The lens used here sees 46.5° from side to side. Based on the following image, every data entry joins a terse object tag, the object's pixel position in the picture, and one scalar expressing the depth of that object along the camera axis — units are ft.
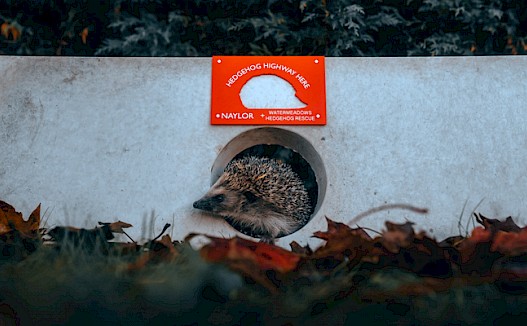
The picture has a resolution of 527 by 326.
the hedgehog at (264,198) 2.52
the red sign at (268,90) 2.21
